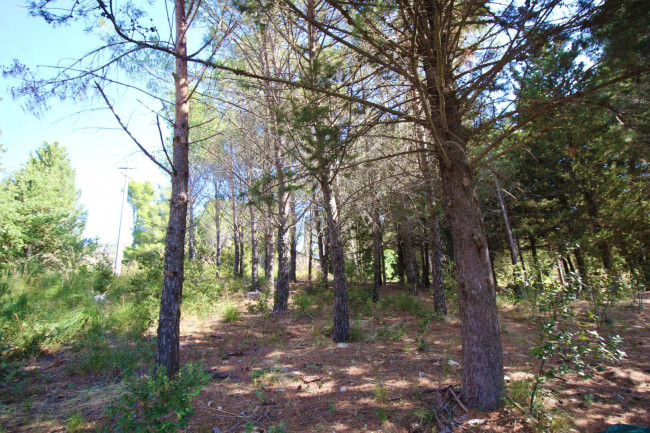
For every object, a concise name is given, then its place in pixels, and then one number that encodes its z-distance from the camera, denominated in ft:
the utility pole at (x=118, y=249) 50.01
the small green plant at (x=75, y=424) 10.05
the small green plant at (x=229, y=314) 26.58
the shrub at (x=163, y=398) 7.91
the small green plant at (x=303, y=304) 29.33
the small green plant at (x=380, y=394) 11.91
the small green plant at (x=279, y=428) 9.43
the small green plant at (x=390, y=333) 20.89
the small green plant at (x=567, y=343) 9.53
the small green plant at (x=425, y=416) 10.28
